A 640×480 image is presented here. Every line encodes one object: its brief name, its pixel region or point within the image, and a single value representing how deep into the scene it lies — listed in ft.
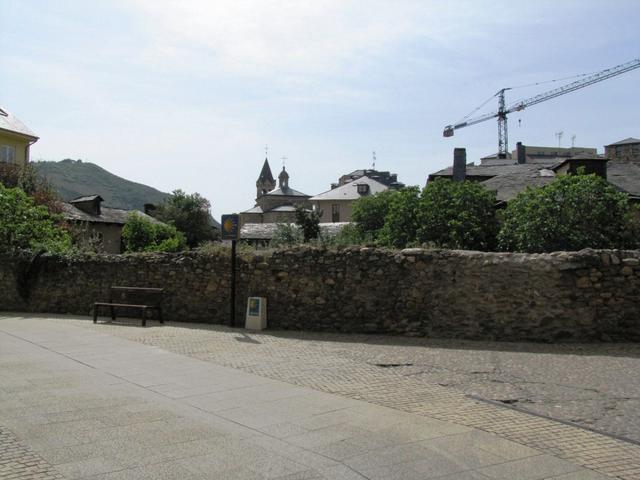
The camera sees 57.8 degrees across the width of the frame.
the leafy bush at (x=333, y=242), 46.47
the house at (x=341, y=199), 278.26
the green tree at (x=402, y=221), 73.51
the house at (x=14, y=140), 129.70
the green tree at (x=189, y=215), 222.69
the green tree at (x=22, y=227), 63.57
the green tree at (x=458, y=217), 68.08
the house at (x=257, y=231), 196.71
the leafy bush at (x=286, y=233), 87.41
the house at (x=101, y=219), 134.51
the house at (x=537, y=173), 93.89
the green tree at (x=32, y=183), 98.27
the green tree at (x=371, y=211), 166.81
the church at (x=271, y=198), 353.47
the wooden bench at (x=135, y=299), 48.60
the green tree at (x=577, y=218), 55.77
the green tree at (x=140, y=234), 129.35
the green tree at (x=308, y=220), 186.09
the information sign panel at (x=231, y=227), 45.68
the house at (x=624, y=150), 170.60
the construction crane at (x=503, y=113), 349.74
